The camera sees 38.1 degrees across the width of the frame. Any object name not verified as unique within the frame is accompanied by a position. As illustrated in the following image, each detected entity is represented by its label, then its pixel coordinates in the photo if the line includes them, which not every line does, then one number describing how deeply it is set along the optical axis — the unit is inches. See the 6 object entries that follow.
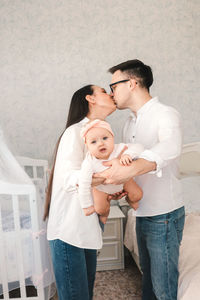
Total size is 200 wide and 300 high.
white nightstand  101.3
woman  50.6
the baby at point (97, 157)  46.4
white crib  71.9
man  52.8
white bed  56.4
